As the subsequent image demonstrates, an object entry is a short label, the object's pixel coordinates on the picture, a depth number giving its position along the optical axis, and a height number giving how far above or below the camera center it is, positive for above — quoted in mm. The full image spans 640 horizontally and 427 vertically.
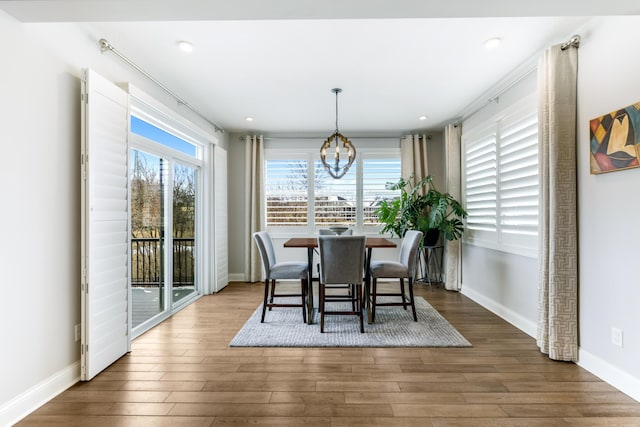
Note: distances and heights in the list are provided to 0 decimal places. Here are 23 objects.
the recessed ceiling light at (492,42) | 2689 +1379
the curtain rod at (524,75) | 2535 +1337
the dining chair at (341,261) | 3146 -450
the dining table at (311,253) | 3512 -432
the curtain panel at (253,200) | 5590 +223
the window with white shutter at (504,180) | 3221 +367
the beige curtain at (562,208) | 2545 +41
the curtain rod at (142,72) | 2580 +1305
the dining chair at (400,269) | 3525 -580
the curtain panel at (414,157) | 5531 +927
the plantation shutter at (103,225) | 2318 -86
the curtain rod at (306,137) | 5723 +1289
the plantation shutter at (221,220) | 4977 -97
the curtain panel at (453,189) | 4914 +353
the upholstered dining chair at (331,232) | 4227 -241
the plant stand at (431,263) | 5227 -794
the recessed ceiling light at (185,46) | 2713 +1363
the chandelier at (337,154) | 3652 +653
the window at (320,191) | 5738 +382
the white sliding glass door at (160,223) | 3365 -111
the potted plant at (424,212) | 4695 +20
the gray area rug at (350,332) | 2969 -1132
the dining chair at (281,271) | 3553 -610
